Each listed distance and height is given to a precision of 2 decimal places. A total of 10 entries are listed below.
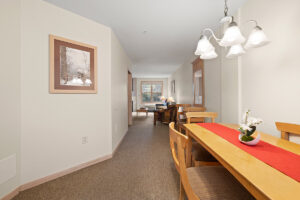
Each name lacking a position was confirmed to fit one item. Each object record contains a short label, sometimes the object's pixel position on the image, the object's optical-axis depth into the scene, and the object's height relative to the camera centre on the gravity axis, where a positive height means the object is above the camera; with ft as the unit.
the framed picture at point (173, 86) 24.34 +2.52
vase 3.14 -1.06
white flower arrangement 3.14 -0.71
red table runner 2.13 -1.16
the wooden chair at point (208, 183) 2.67 -2.00
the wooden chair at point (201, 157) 4.35 -2.04
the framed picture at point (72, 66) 5.81 +1.64
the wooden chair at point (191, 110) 9.48 -0.80
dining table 1.66 -1.19
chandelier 3.39 +1.67
